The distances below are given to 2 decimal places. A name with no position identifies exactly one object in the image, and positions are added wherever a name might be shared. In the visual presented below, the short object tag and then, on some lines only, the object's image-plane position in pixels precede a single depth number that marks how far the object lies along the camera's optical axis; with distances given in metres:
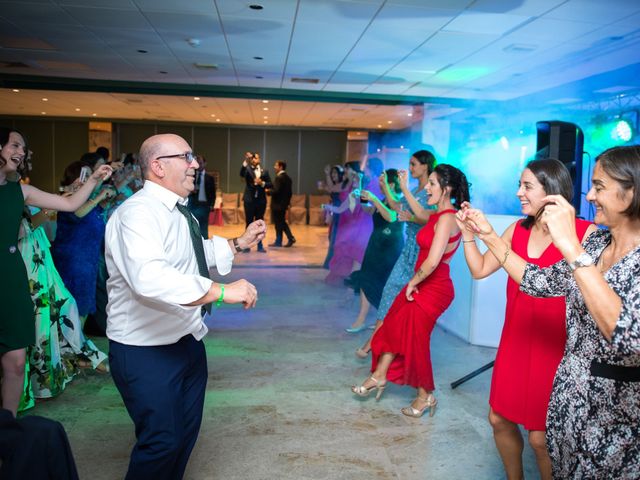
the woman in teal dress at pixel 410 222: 3.70
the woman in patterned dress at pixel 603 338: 1.30
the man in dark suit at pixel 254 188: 9.30
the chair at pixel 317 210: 14.95
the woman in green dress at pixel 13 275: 2.58
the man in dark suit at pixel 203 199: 7.21
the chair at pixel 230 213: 14.46
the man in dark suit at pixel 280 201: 9.99
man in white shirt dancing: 1.78
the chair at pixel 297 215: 14.98
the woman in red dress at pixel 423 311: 3.12
